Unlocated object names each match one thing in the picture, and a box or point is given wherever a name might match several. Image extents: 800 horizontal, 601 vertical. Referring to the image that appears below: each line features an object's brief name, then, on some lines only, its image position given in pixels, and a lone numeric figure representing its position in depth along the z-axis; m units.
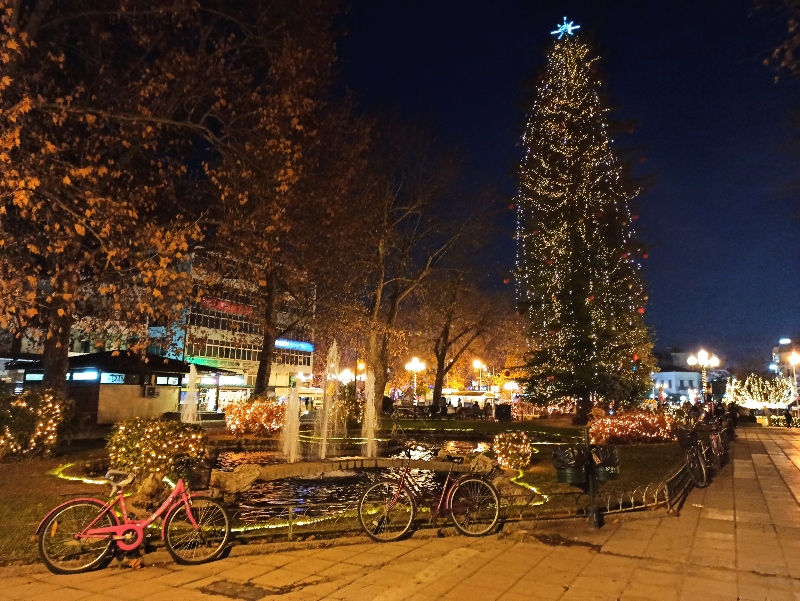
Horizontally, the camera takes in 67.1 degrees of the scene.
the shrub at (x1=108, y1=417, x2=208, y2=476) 10.97
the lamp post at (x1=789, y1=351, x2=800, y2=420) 38.11
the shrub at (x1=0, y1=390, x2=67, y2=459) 13.23
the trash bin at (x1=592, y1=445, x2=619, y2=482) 8.29
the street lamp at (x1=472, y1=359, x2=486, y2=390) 46.57
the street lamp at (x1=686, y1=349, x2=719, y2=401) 30.19
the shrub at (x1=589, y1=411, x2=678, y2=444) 19.45
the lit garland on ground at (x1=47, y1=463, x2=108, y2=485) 11.10
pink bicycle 6.08
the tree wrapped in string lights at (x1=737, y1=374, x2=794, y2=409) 57.84
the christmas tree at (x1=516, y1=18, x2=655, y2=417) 26.27
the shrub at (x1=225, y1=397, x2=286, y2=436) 20.80
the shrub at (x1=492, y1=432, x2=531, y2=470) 13.22
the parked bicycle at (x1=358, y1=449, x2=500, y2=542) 7.38
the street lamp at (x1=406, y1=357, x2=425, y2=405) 40.53
